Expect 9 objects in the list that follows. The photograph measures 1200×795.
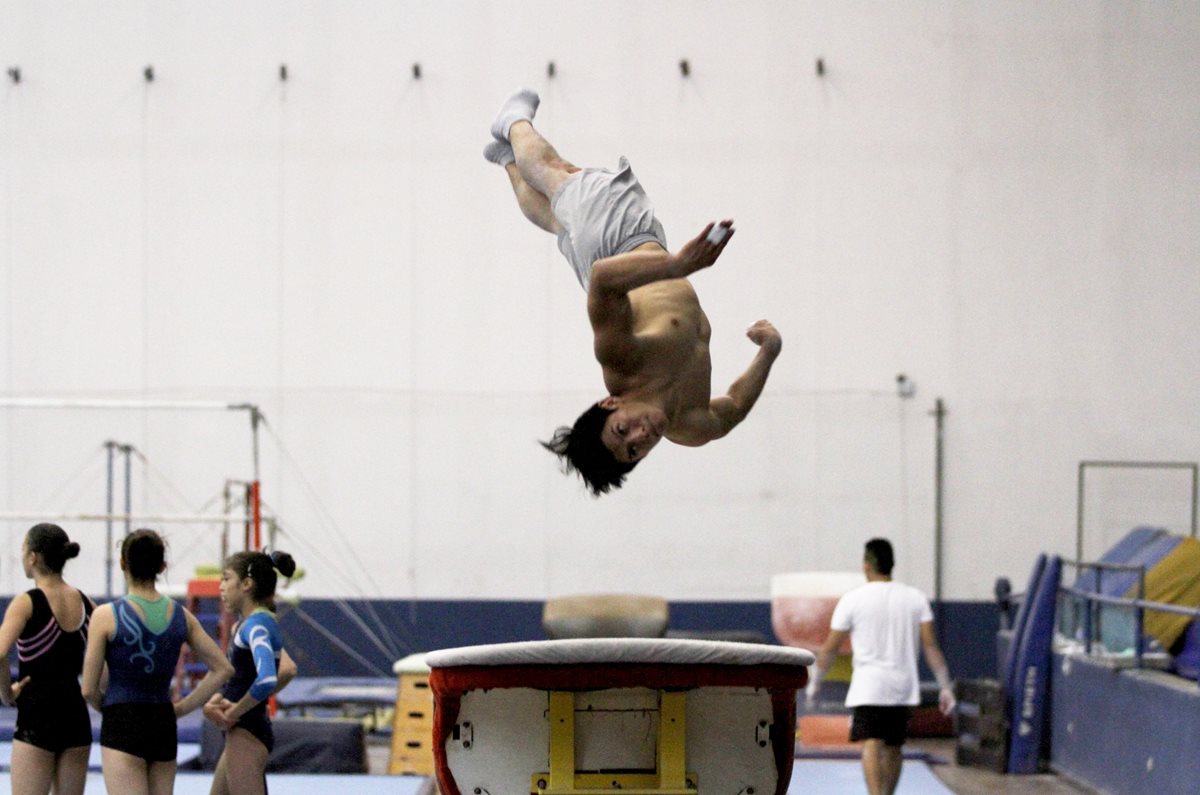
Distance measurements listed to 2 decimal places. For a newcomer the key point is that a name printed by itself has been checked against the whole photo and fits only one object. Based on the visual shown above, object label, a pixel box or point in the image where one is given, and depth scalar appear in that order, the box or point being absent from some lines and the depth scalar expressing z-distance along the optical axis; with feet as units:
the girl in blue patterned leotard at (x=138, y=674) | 32.09
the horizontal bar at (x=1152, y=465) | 80.33
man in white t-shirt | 47.39
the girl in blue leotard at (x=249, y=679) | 33.81
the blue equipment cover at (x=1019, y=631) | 63.36
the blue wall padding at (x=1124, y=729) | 48.03
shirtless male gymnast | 27.94
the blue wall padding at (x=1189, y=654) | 54.60
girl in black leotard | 33.24
